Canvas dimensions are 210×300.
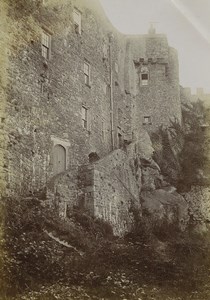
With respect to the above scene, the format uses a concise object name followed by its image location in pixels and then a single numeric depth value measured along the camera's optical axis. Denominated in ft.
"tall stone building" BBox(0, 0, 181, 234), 57.57
